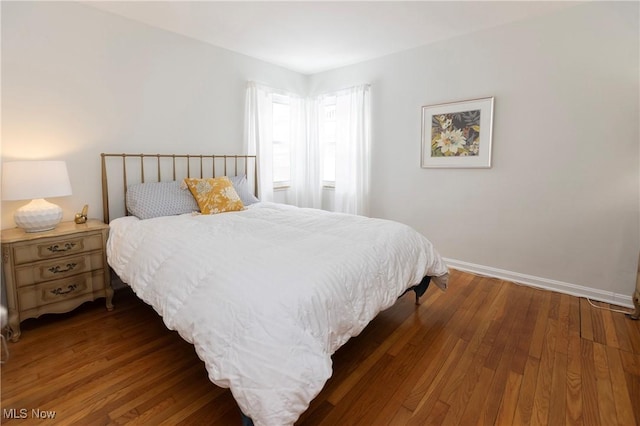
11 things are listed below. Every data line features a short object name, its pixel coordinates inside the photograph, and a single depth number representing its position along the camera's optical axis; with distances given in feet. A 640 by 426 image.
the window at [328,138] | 14.15
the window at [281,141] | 13.84
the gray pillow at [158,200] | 8.79
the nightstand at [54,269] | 6.78
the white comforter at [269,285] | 3.96
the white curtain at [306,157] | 14.53
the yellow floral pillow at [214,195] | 9.41
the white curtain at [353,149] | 12.96
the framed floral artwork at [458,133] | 10.30
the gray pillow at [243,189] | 10.91
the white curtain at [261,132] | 12.45
